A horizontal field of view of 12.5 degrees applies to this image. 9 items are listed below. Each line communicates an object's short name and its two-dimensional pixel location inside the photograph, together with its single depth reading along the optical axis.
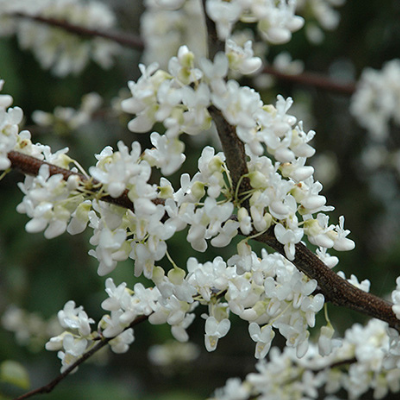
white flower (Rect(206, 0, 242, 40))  0.54
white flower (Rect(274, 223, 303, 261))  0.57
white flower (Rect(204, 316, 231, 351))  0.60
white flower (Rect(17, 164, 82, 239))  0.56
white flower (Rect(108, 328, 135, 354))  0.63
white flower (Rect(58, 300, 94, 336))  0.62
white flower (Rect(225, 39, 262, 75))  0.56
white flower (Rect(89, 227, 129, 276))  0.57
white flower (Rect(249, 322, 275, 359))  0.59
